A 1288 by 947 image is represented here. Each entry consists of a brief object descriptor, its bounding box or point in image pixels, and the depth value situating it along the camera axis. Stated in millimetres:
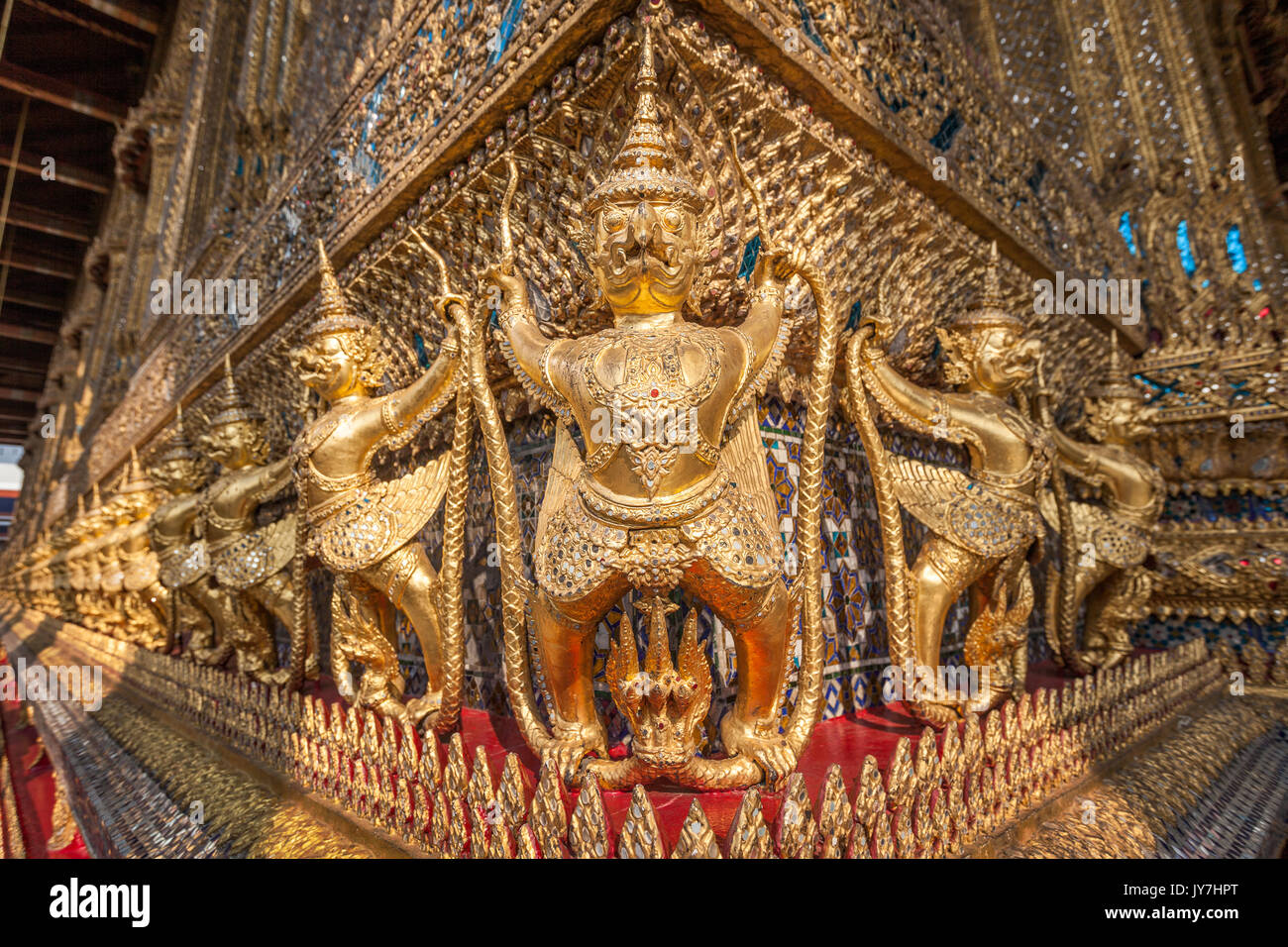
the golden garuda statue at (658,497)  1039
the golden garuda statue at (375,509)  1447
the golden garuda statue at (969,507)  1487
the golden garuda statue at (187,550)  2688
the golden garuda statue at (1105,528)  2146
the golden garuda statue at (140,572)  3523
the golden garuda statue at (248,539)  2365
